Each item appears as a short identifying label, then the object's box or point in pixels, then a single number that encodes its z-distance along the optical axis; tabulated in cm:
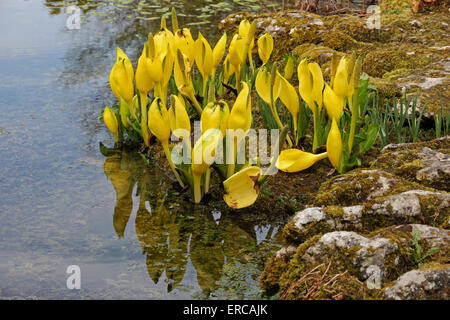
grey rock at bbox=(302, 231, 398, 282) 430
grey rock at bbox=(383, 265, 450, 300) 381
